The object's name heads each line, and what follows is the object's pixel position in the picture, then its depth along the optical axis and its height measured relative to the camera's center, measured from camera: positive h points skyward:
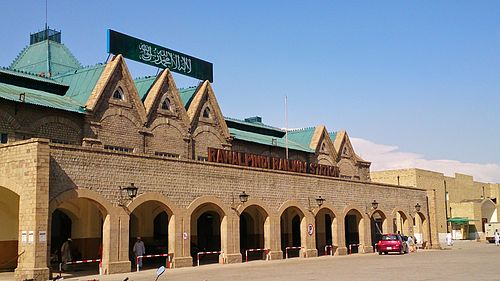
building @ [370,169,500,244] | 75.94 +1.65
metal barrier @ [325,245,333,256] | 42.78 -2.53
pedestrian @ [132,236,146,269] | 29.22 -1.53
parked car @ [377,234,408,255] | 43.09 -2.26
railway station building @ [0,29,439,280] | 24.67 +2.08
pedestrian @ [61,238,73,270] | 28.20 -1.59
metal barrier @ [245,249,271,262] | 36.19 -2.29
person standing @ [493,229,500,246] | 61.31 -2.93
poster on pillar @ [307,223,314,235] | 39.66 -0.94
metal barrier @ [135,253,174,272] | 29.50 -2.12
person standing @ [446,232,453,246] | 62.87 -3.10
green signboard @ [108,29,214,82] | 36.12 +10.80
